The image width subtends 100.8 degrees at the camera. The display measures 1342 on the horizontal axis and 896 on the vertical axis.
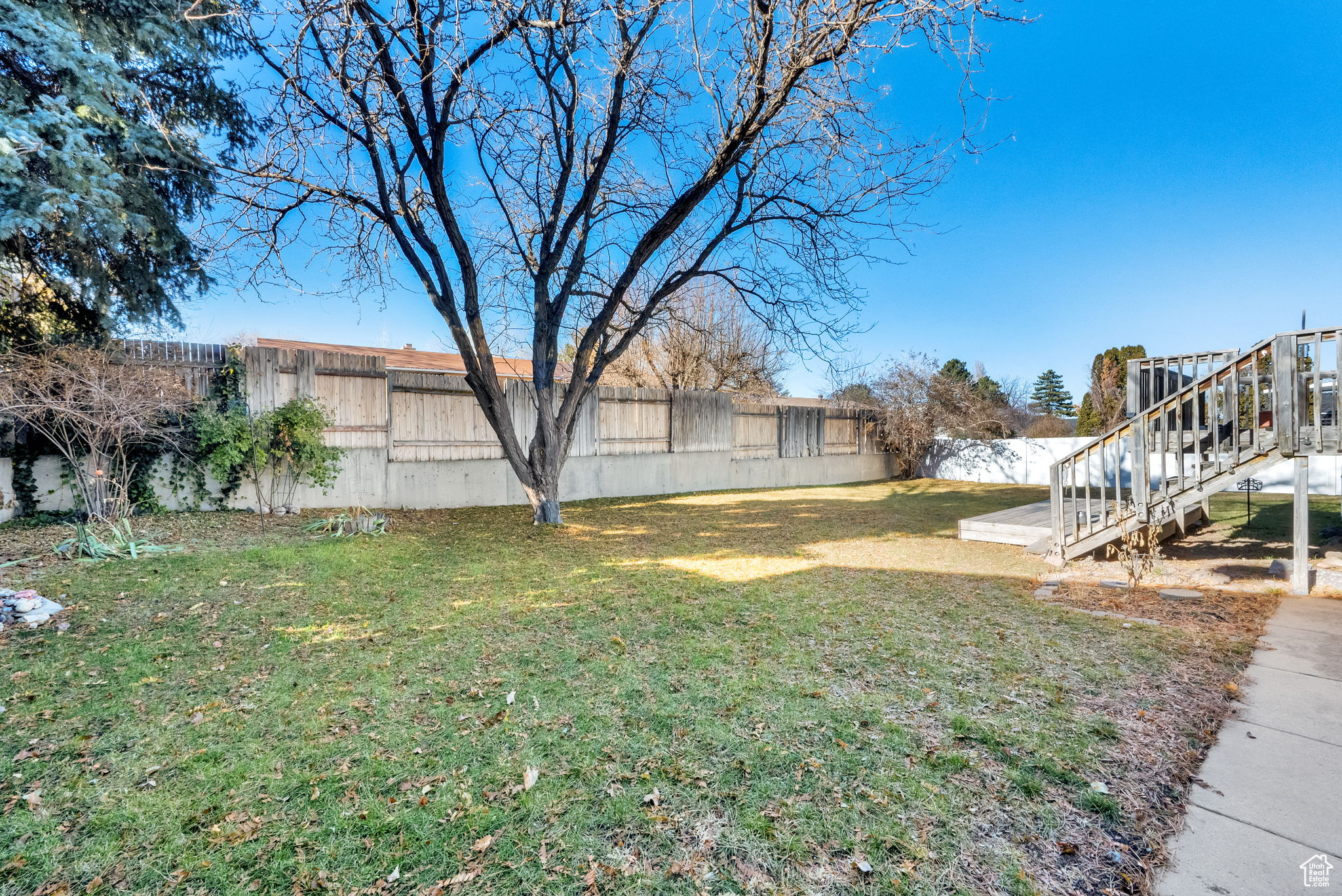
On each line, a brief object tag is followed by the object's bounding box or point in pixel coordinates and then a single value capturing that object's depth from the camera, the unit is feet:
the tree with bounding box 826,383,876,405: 53.36
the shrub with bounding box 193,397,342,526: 20.86
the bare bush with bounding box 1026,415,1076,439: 73.20
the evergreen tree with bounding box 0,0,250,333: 16.65
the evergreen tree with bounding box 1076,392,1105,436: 60.08
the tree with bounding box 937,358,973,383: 101.60
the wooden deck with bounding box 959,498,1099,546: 20.15
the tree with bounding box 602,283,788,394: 47.91
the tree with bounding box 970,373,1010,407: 57.41
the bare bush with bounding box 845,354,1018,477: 49.11
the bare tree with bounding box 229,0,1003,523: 16.14
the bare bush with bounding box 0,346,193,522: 15.84
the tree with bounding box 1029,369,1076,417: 119.75
